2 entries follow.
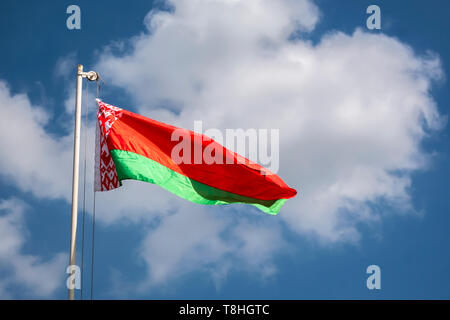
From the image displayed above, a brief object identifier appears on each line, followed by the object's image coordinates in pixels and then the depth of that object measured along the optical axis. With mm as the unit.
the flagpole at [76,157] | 15828
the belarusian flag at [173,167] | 17797
